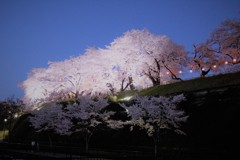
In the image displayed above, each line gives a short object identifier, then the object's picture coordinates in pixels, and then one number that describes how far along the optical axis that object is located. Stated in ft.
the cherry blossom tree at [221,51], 131.13
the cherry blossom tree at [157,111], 65.21
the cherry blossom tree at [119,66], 132.05
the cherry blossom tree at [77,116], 84.89
